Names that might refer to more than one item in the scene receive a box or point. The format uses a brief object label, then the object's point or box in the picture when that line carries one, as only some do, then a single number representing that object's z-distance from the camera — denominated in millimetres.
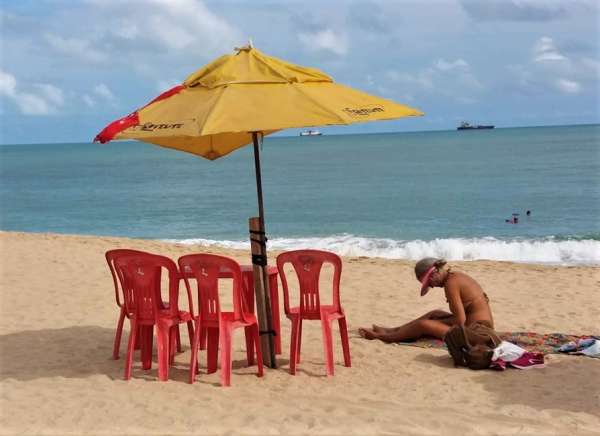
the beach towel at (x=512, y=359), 7055
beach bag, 7070
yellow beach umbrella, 6016
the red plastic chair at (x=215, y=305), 6391
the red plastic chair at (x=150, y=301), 6633
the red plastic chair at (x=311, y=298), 6730
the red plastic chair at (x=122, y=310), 6746
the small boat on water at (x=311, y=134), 187650
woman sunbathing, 7406
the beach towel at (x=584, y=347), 7539
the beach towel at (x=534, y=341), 7816
